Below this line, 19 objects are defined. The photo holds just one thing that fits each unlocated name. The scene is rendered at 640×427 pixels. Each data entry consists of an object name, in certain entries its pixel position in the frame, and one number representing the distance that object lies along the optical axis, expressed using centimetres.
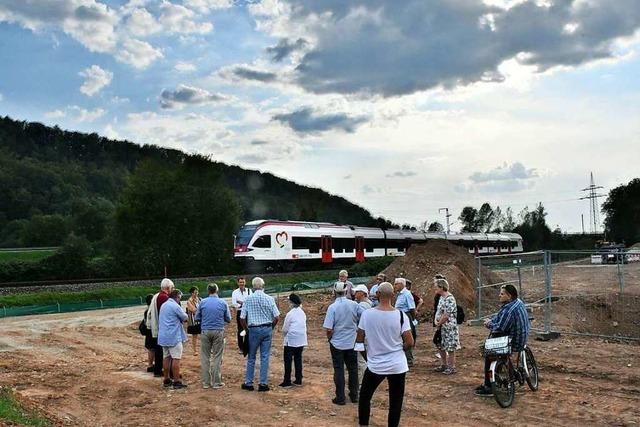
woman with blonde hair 1042
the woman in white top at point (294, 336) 982
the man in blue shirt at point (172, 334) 993
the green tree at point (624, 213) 8875
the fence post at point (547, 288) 1455
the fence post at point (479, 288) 1678
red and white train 3591
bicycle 849
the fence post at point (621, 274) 1748
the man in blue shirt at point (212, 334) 994
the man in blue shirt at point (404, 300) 1085
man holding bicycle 873
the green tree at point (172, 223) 4419
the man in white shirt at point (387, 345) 658
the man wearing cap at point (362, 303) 902
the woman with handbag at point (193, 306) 1399
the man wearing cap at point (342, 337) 876
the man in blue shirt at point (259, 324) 967
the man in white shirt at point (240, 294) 1330
